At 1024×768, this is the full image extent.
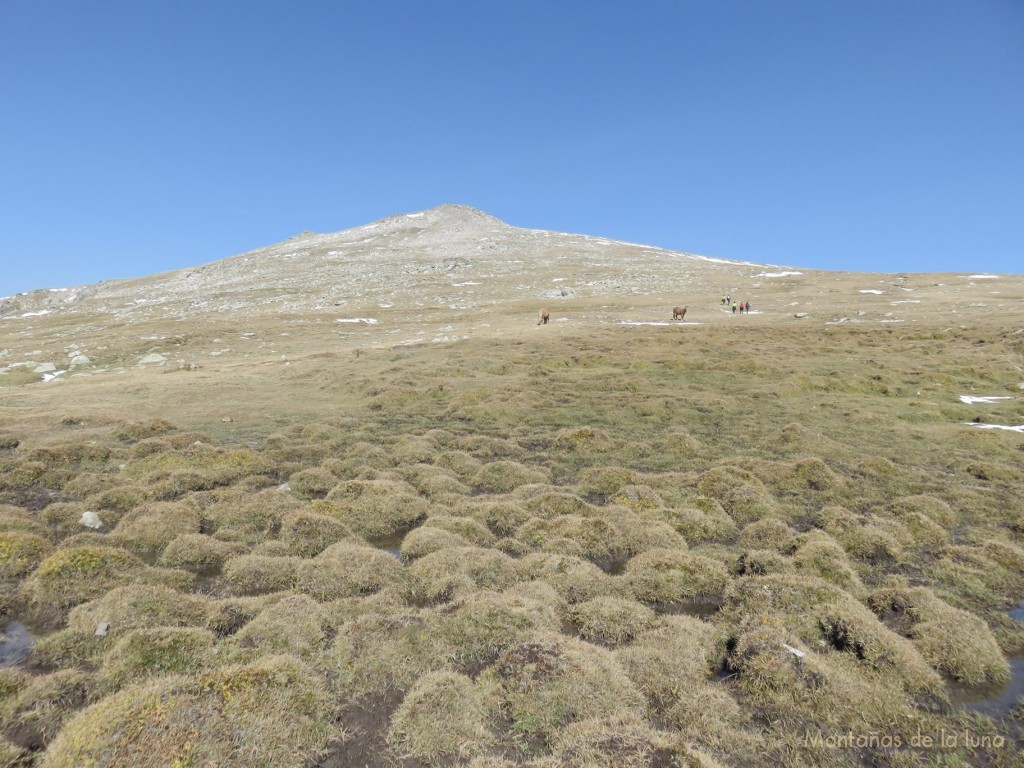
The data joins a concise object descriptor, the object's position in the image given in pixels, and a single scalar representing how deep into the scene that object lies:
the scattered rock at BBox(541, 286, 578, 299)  89.25
